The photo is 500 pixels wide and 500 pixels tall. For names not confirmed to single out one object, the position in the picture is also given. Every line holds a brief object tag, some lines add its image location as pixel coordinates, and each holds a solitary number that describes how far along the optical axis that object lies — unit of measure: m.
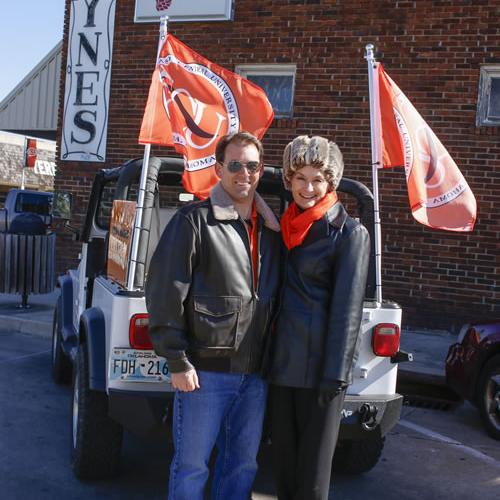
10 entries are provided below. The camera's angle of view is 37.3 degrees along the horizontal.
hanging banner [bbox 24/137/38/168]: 32.97
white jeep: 3.69
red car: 5.80
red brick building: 10.07
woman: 2.84
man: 2.79
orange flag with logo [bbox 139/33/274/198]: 4.41
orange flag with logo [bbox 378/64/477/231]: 4.60
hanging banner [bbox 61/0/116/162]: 12.13
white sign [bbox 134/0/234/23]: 11.33
